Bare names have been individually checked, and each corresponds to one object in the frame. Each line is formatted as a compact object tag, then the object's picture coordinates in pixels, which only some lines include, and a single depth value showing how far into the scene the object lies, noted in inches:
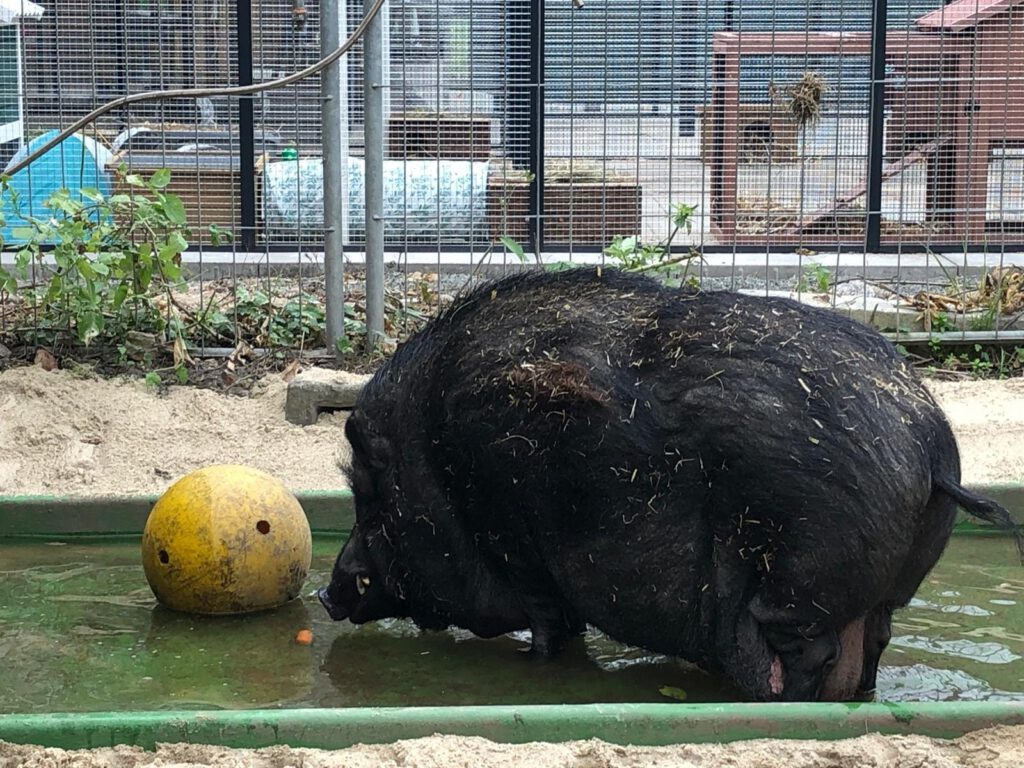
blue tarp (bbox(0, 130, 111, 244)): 345.7
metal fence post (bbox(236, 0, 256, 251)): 347.3
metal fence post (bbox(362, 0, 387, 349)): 297.3
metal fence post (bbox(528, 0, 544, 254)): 340.2
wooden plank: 347.6
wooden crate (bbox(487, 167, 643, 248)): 347.6
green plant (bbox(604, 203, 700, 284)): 300.4
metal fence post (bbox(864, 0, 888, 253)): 343.0
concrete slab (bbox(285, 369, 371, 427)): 279.9
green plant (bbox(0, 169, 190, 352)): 287.4
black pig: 148.1
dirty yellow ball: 186.7
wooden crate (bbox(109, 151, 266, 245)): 343.9
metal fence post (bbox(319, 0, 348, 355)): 295.9
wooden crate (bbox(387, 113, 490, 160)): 335.9
